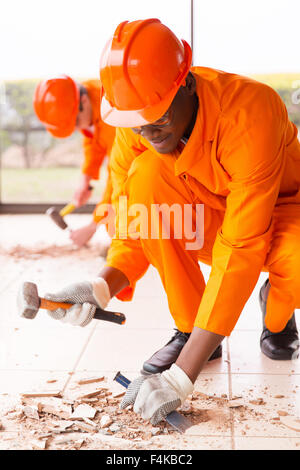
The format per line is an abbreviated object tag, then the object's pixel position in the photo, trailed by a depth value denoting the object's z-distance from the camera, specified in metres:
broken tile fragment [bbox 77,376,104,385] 2.05
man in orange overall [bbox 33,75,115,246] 3.12
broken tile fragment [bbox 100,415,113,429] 1.76
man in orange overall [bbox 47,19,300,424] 1.67
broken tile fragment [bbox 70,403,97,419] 1.82
